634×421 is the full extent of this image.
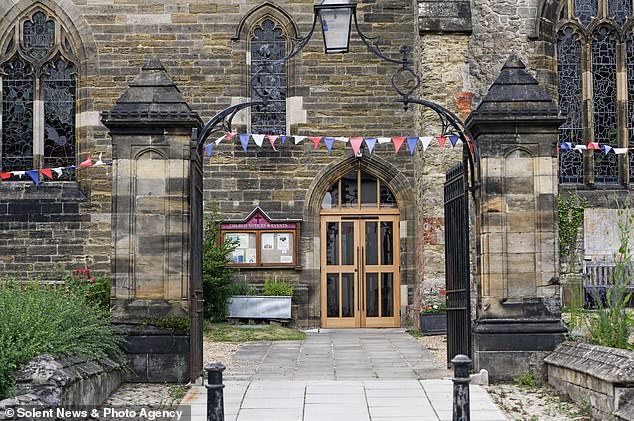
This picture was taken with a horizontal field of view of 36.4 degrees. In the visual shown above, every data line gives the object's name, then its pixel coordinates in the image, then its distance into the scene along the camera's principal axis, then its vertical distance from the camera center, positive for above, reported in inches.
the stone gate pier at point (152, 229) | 399.2 +18.2
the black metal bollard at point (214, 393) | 269.0 -34.1
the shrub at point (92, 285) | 632.4 -8.0
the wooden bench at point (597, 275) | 687.7 -5.1
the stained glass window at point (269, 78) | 740.6 +148.8
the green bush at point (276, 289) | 700.7 -13.0
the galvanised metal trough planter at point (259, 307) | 692.7 -25.7
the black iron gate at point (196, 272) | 406.0 -0.1
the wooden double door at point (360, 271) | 730.2 -0.6
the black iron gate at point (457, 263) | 422.9 +3.0
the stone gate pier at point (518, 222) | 405.7 +19.7
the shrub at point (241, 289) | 697.0 -12.6
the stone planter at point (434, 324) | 647.8 -36.5
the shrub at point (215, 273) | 663.8 -0.8
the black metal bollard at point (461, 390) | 268.7 -33.8
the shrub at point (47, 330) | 301.1 -20.0
